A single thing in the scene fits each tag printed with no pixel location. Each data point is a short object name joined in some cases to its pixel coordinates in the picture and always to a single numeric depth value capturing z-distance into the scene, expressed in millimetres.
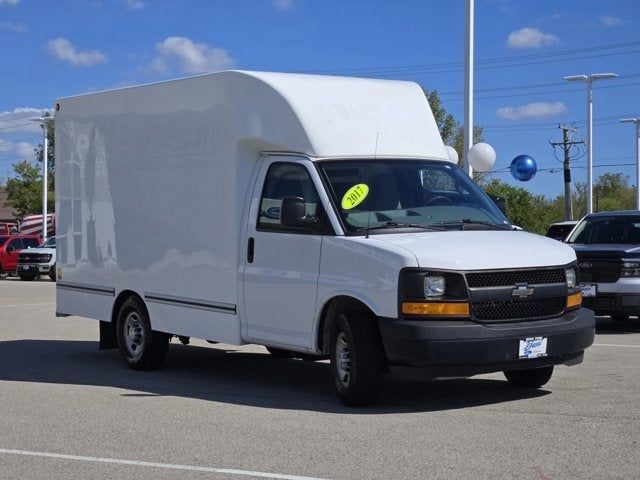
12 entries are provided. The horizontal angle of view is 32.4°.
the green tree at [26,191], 88125
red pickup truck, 42562
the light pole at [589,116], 44594
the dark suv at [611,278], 15297
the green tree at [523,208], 66938
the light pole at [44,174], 56062
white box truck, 8625
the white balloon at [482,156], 21188
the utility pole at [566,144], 74375
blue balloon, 32062
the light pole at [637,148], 53094
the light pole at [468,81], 22156
